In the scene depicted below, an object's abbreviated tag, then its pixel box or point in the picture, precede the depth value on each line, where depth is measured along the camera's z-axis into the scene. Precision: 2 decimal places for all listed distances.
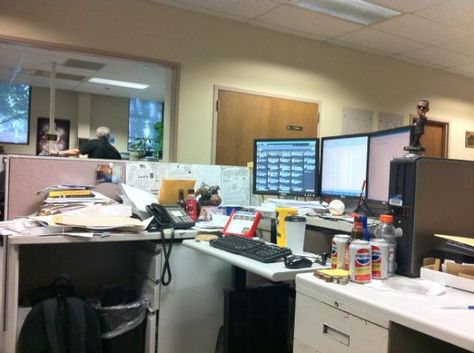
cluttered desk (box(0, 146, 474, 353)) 1.38
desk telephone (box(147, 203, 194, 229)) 2.11
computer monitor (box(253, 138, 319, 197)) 2.46
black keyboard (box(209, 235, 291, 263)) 1.56
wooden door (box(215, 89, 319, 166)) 4.20
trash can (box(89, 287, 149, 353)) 2.01
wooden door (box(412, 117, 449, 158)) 5.64
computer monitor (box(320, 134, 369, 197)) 2.17
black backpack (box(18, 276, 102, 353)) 1.82
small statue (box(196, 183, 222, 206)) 2.54
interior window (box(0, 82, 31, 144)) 8.43
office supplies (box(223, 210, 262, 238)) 1.99
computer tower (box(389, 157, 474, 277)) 1.36
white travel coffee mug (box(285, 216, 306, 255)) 1.73
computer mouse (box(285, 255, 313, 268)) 1.46
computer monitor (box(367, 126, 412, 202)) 1.86
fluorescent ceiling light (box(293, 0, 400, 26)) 3.70
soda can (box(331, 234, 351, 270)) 1.36
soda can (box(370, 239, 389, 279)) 1.32
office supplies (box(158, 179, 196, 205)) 2.45
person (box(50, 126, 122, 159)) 5.01
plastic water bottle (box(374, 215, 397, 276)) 1.37
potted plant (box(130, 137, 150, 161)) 9.62
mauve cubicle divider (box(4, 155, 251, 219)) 2.21
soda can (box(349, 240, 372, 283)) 1.26
